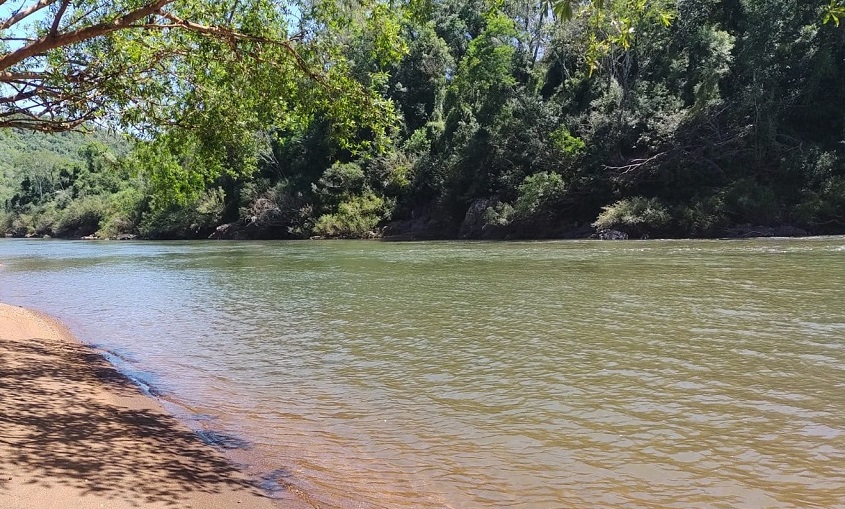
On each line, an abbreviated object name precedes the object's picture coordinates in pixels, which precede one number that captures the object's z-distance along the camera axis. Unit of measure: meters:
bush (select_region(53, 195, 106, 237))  87.81
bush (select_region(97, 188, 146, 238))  78.44
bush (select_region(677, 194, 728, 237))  36.09
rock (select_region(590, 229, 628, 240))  38.50
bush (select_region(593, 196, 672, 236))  37.59
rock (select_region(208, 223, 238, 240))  65.31
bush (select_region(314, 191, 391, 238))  55.62
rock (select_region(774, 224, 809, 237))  33.66
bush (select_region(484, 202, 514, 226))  44.61
